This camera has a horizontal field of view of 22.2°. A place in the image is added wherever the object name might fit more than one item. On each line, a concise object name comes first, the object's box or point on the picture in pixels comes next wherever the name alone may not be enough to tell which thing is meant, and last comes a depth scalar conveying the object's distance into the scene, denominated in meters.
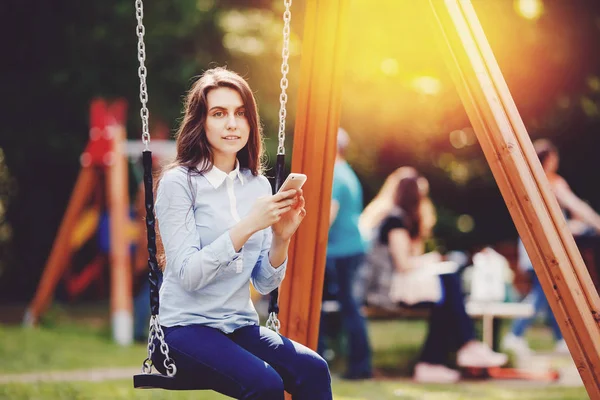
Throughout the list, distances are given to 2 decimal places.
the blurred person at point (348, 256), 11.85
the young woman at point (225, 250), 5.01
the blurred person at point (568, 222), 12.69
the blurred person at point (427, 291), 12.01
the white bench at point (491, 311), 12.80
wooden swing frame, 5.61
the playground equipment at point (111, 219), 15.19
